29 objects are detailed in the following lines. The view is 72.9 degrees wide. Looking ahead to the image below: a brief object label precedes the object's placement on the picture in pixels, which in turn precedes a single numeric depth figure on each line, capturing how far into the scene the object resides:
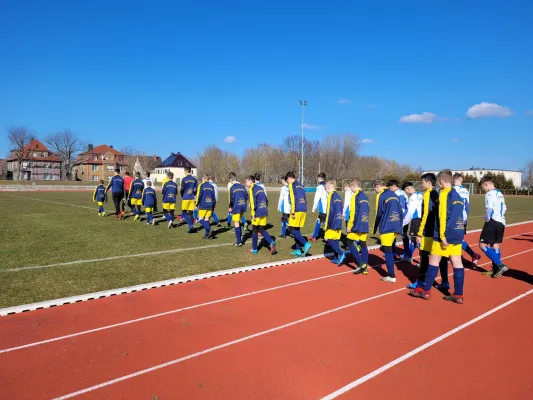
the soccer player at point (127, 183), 16.27
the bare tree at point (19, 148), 65.94
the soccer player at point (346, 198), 8.94
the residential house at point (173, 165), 93.44
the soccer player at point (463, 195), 8.26
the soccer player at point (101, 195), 16.00
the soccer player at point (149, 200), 13.51
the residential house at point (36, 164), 72.38
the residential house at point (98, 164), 82.62
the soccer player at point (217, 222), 13.89
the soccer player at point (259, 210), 8.69
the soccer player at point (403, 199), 7.91
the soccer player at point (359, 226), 6.93
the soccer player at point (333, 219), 7.61
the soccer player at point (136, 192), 14.43
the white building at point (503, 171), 95.44
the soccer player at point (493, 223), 7.20
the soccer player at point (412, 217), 8.64
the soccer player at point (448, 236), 5.33
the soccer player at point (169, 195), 12.62
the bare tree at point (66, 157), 70.12
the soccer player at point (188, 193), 11.67
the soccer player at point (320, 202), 10.90
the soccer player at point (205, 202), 10.55
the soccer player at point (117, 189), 14.67
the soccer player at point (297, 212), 8.47
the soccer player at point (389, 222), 6.61
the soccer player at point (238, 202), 9.24
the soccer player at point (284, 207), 11.22
